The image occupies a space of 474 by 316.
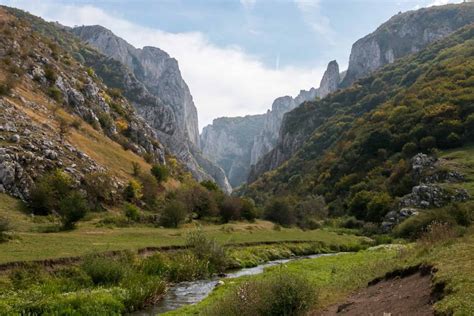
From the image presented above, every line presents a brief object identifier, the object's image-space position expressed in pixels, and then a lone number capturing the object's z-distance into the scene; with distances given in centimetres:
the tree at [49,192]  5494
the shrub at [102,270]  2884
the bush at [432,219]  5091
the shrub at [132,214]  6327
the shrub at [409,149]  10756
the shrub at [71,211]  4747
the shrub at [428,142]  10362
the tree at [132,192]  7645
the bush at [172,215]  6469
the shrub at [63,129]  7419
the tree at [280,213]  10144
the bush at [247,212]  8956
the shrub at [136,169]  8775
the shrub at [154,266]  3411
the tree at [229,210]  8488
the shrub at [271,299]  1590
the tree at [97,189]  6694
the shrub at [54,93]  9212
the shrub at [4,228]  3460
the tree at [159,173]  9644
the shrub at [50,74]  9450
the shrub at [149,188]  8181
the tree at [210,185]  11564
